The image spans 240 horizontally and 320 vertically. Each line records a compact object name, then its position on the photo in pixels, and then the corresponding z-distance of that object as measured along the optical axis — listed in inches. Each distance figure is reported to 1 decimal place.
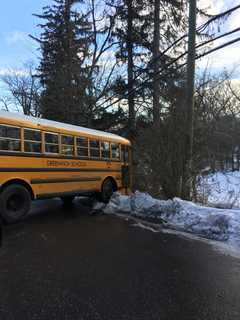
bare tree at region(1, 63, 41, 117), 843.2
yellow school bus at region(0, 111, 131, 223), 244.1
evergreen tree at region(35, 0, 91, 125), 623.3
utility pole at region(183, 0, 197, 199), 315.6
